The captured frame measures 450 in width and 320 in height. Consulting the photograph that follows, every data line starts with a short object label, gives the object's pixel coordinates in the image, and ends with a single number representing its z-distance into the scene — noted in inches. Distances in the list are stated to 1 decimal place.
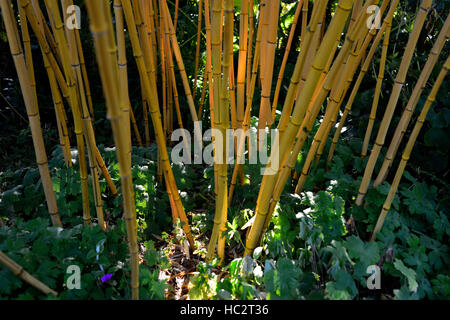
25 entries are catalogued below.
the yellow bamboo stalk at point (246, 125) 46.5
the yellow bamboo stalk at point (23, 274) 29.5
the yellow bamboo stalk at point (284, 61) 49.1
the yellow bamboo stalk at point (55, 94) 38.6
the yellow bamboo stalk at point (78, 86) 32.3
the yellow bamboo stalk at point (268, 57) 38.1
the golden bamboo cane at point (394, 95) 36.7
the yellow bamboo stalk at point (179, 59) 49.9
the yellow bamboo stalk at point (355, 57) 40.6
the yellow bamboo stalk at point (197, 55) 59.8
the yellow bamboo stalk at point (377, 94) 46.8
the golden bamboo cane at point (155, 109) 33.9
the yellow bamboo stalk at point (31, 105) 33.2
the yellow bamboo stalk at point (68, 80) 34.6
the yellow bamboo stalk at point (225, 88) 32.3
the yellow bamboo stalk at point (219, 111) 32.2
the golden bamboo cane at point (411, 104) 37.8
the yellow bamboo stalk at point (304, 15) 49.1
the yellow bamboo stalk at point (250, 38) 48.5
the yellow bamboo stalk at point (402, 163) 38.4
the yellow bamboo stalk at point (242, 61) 41.3
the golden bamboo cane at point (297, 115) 29.5
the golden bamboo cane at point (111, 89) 20.1
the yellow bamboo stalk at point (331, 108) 41.4
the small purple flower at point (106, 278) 36.7
